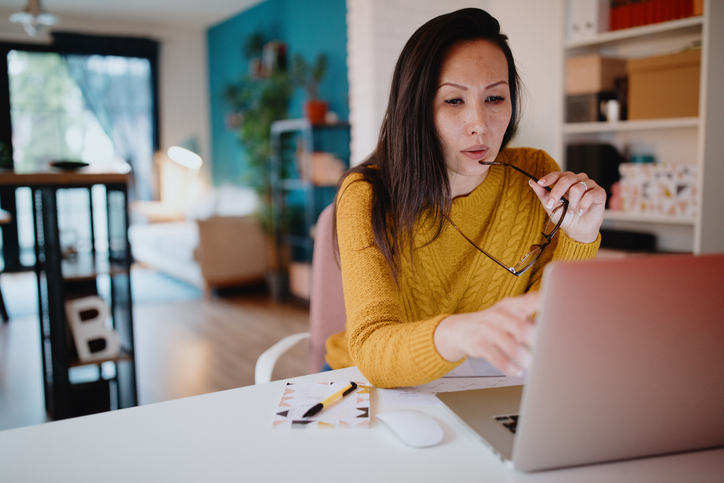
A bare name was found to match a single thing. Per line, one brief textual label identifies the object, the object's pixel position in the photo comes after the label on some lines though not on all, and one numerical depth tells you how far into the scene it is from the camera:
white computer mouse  0.71
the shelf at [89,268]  2.23
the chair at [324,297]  1.41
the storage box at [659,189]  2.37
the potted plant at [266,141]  4.88
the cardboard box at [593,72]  2.62
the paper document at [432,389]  0.85
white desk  0.64
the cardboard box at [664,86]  2.33
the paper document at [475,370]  0.97
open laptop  0.55
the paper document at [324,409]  0.77
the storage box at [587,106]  2.67
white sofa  4.83
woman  0.95
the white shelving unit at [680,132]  2.18
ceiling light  4.08
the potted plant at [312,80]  4.43
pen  0.80
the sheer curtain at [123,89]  6.54
